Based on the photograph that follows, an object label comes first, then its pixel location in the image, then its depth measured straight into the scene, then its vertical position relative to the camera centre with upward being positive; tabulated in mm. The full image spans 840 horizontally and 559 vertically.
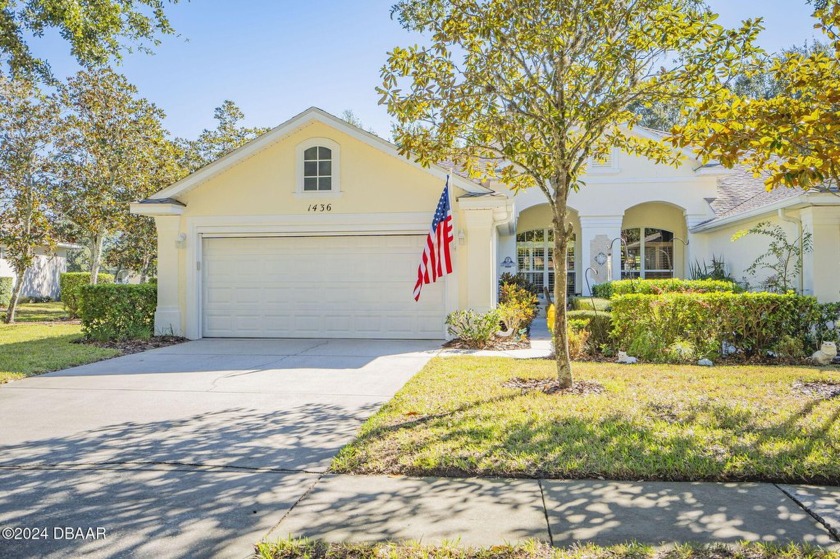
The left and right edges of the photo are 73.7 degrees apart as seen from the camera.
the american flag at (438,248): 10297 +883
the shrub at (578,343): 9267 -827
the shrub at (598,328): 9695 -594
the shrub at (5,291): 23219 +402
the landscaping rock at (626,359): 8875 -1042
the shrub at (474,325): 10930 -594
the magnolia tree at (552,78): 6152 +2536
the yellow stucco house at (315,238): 11727 +1283
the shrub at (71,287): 18469 +479
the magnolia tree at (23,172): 16328 +3829
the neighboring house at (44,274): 26781 +1305
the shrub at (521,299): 12773 -110
